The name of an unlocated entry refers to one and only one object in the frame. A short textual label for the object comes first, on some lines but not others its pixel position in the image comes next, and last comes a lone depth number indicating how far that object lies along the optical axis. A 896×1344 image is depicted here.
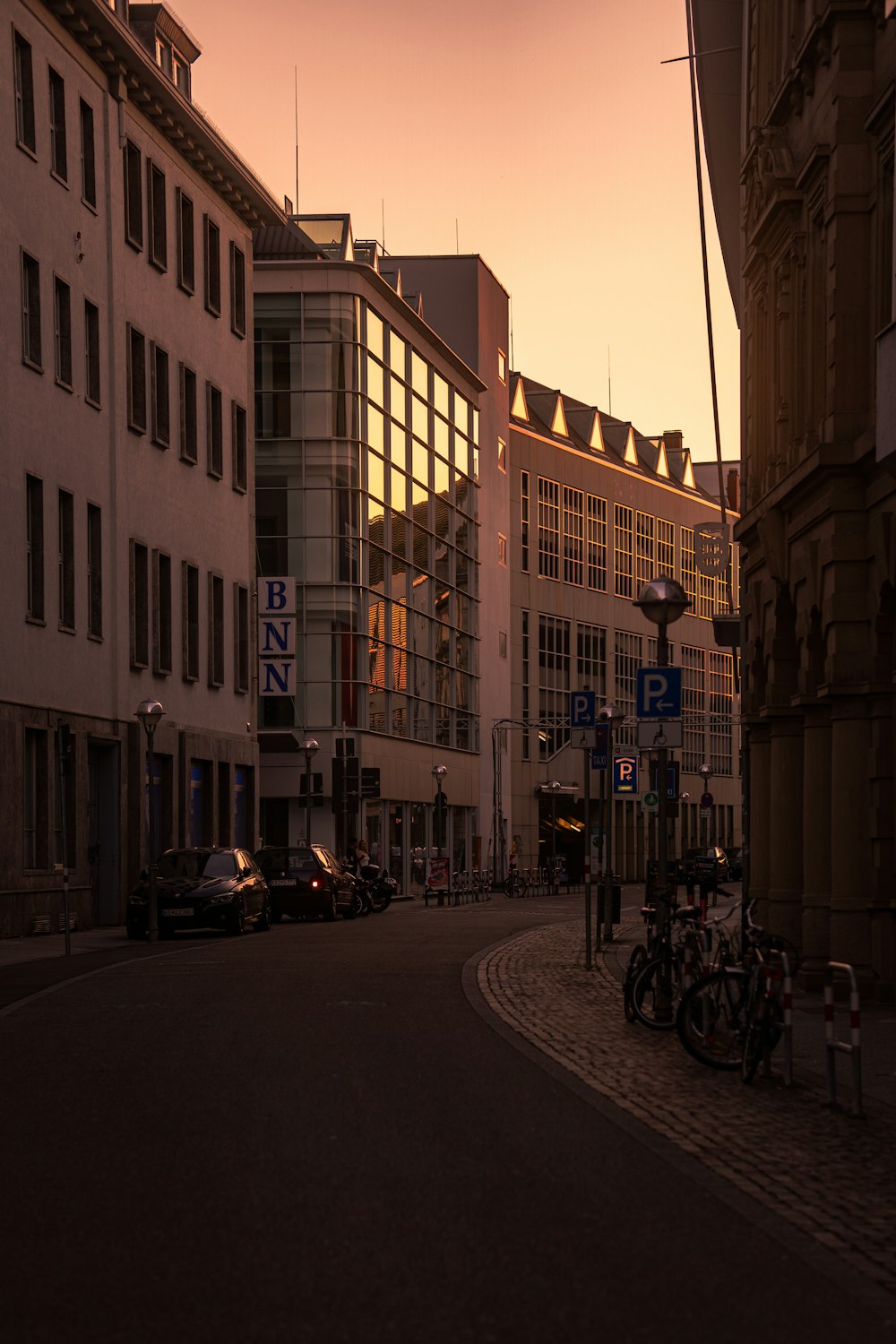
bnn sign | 56.09
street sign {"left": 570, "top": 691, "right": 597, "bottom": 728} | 30.05
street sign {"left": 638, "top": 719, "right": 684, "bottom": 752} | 22.08
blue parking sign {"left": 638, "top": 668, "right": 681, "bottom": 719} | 22.75
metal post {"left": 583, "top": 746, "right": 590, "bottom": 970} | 27.19
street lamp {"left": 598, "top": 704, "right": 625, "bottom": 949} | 29.60
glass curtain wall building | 69.00
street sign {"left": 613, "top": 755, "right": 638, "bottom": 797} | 43.25
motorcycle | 51.28
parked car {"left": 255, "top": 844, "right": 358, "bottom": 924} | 45.19
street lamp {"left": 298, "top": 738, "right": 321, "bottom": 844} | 54.97
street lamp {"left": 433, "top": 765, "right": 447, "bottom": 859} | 62.72
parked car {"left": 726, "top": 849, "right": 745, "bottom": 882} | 91.00
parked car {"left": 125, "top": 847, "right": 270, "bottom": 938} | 37.38
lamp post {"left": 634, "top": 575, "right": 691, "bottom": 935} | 21.77
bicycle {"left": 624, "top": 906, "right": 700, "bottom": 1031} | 18.67
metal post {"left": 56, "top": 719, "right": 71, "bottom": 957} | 38.50
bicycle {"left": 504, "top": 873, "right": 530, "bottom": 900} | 71.44
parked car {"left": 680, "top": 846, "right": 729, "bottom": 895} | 88.61
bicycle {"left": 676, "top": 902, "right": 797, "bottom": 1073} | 14.94
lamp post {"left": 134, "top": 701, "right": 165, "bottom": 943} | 35.97
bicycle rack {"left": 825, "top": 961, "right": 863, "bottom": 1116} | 12.66
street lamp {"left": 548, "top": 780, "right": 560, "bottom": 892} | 77.62
